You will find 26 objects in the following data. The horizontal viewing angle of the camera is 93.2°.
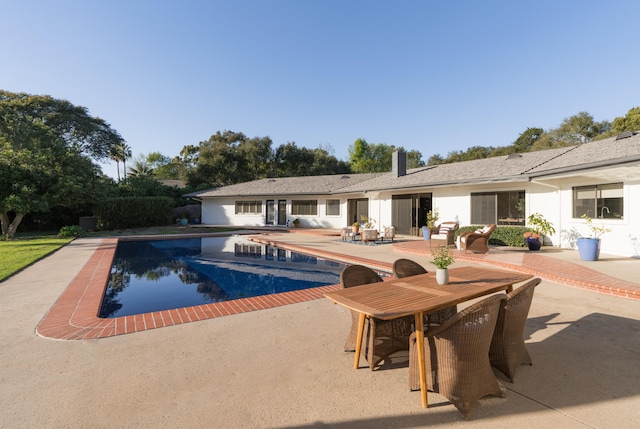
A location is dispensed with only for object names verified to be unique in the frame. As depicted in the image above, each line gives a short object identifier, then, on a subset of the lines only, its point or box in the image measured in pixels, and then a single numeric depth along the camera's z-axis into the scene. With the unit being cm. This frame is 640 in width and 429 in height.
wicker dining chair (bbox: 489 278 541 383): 281
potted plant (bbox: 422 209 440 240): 1504
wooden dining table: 253
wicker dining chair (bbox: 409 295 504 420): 241
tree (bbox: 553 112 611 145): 3325
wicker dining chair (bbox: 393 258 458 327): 367
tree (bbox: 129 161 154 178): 4607
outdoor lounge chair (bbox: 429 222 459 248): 1154
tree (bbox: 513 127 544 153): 4156
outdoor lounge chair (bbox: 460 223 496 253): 1020
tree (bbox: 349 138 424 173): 4922
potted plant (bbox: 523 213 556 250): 1109
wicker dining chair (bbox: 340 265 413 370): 314
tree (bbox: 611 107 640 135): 2632
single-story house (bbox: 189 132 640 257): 954
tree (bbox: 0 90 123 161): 2910
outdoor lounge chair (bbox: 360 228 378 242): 1384
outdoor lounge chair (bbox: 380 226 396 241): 1456
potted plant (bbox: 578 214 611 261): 875
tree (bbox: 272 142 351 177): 3950
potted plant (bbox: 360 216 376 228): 1917
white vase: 341
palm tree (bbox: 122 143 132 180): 3922
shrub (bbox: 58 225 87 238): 1688
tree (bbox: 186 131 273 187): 3538
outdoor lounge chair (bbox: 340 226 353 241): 1585
